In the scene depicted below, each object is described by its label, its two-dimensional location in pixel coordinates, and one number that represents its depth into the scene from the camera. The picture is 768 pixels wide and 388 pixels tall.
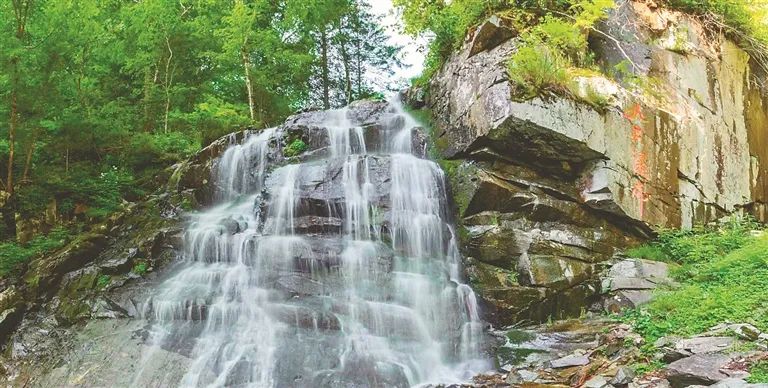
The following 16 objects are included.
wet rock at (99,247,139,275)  8.40
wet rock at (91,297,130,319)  7.46
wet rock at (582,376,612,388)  5.23
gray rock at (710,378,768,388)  4.04
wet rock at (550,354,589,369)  6.05
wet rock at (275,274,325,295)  7.57
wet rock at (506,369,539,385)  5.97
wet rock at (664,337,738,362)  5.01
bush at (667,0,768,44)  10.62
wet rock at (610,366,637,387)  5.17
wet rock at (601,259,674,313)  7.39
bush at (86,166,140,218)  10.19
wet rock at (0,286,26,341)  7.19
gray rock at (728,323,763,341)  4.95
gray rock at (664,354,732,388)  4.48
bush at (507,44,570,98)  8.57
